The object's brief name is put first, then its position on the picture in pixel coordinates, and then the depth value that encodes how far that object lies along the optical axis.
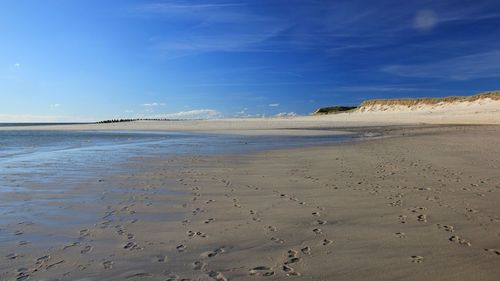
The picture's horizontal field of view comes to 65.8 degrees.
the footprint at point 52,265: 5.13
